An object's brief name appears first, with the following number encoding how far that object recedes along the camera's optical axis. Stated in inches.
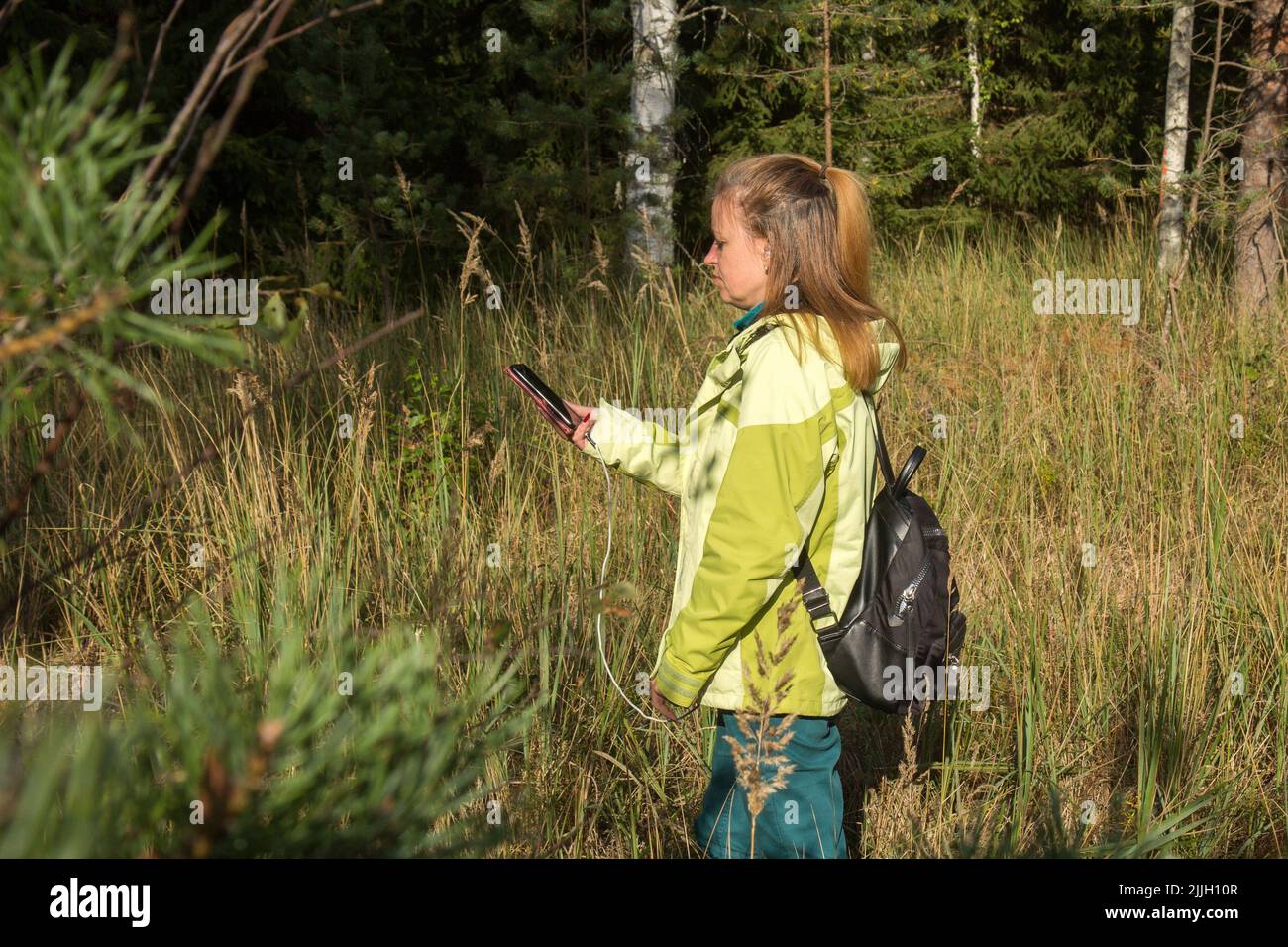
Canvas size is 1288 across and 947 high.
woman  73.3
